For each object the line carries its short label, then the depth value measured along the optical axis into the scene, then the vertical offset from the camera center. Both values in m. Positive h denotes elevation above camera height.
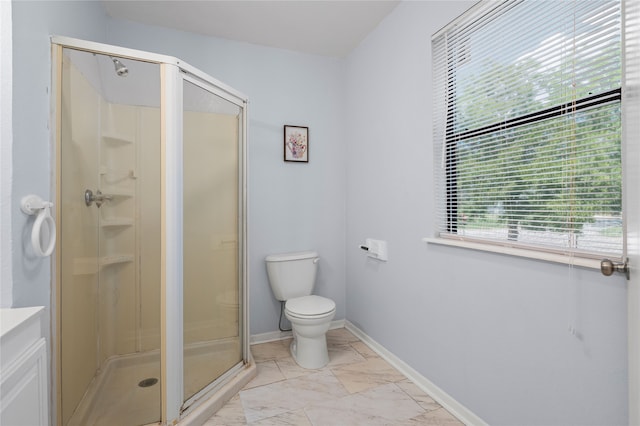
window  1.09 +0.37
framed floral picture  2.71 +0.61
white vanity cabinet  0.77 -0.42
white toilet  2.13 -0.67
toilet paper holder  2.32 -0.28
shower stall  1.47 -0.11
